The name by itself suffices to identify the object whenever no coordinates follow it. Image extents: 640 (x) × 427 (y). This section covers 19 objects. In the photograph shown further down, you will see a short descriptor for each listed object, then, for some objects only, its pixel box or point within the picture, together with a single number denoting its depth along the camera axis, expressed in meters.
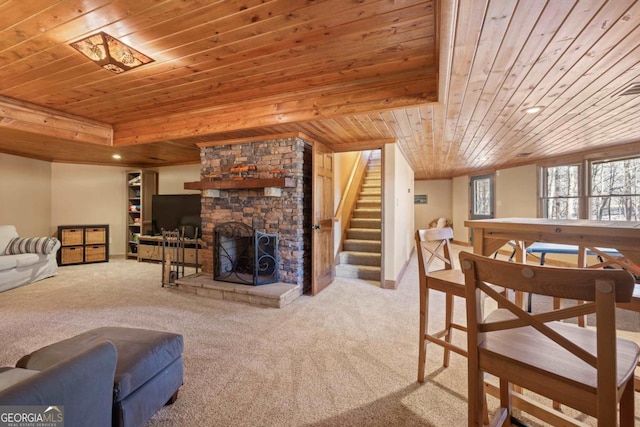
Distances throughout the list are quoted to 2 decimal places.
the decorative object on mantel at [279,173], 3.64
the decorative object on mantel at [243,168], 3.77
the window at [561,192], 5.34
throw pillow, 4.27
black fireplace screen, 3.65
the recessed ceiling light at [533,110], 2.77
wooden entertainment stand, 5.41
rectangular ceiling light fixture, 2.04
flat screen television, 5.41
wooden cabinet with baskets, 5.37
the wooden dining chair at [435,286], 1.75
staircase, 4.66
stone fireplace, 3.67
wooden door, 3.68
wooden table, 1.17
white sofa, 3.87
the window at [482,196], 7.40
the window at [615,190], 4.52
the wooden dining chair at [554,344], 0.78
